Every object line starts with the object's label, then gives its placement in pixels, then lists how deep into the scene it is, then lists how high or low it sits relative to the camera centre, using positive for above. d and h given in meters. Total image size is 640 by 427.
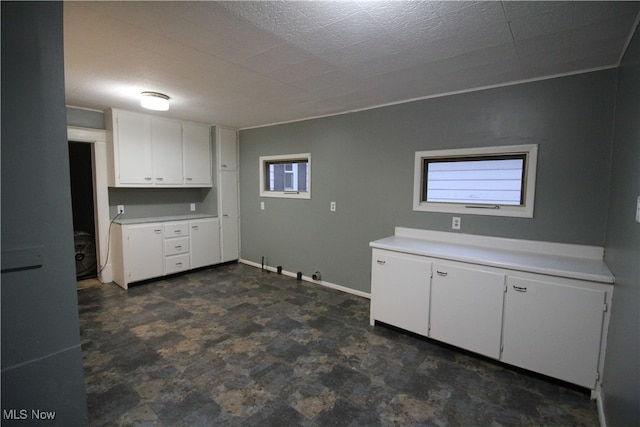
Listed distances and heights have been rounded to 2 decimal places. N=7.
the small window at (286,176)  4.41 +0.23
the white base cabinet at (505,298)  2.02 -0.83
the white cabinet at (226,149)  4.98 +0.68
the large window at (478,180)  2.69 +0.12
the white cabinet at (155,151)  3.99 +0.54
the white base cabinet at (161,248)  4.03 -0.87
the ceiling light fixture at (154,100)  3.09 +0.92
